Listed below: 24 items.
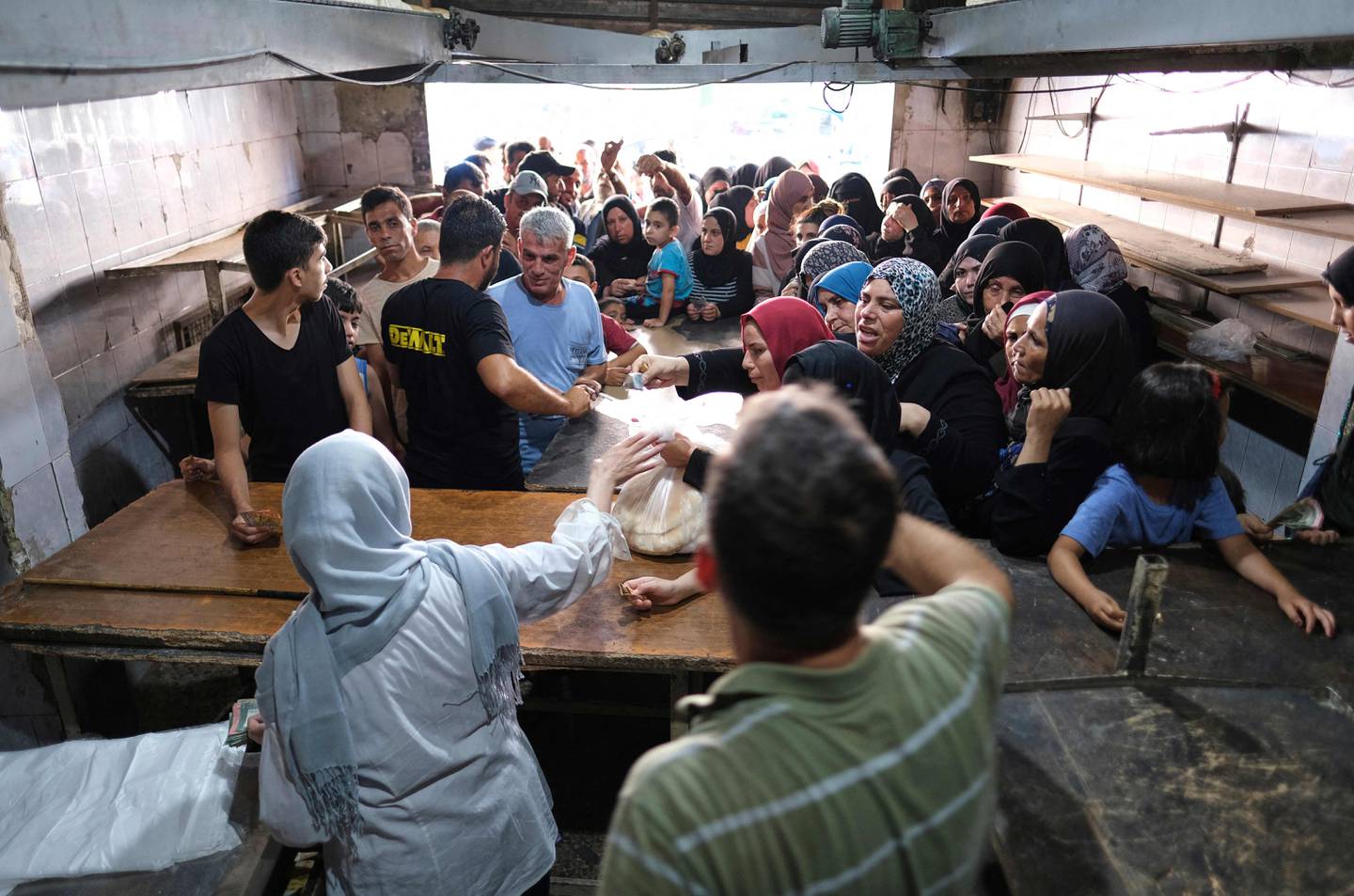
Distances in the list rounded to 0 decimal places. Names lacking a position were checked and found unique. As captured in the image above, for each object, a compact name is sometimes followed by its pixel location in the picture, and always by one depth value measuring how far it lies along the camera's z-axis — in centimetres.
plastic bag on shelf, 460
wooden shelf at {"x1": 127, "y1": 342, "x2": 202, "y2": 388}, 473
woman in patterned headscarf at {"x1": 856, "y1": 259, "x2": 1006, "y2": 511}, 260
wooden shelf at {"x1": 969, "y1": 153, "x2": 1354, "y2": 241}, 400
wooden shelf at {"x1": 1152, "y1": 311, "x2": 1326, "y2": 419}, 397
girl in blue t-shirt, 220
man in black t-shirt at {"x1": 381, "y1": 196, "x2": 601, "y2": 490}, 292
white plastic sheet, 185
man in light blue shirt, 344
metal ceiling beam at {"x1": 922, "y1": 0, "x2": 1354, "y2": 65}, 201
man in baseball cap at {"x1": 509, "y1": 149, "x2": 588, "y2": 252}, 640
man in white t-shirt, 370
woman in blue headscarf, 364
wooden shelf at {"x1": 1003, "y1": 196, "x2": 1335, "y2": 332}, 419
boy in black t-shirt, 270
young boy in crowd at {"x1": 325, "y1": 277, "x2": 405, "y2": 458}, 355
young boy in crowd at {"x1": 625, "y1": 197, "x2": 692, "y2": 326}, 562
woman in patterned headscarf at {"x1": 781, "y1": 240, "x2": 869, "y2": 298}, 442
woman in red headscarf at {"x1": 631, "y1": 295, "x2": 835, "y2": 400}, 306
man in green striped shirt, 82
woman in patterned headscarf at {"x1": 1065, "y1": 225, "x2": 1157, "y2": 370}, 462
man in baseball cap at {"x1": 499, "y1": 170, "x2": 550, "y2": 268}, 529
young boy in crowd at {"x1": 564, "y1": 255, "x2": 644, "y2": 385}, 385
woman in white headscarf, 152
